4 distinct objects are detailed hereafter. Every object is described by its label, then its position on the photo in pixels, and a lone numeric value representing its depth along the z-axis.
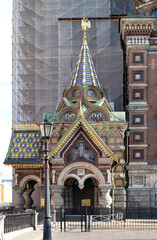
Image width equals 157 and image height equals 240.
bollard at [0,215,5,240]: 21.02
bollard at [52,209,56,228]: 33.06
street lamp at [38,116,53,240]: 21.26
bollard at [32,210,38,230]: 29.50
